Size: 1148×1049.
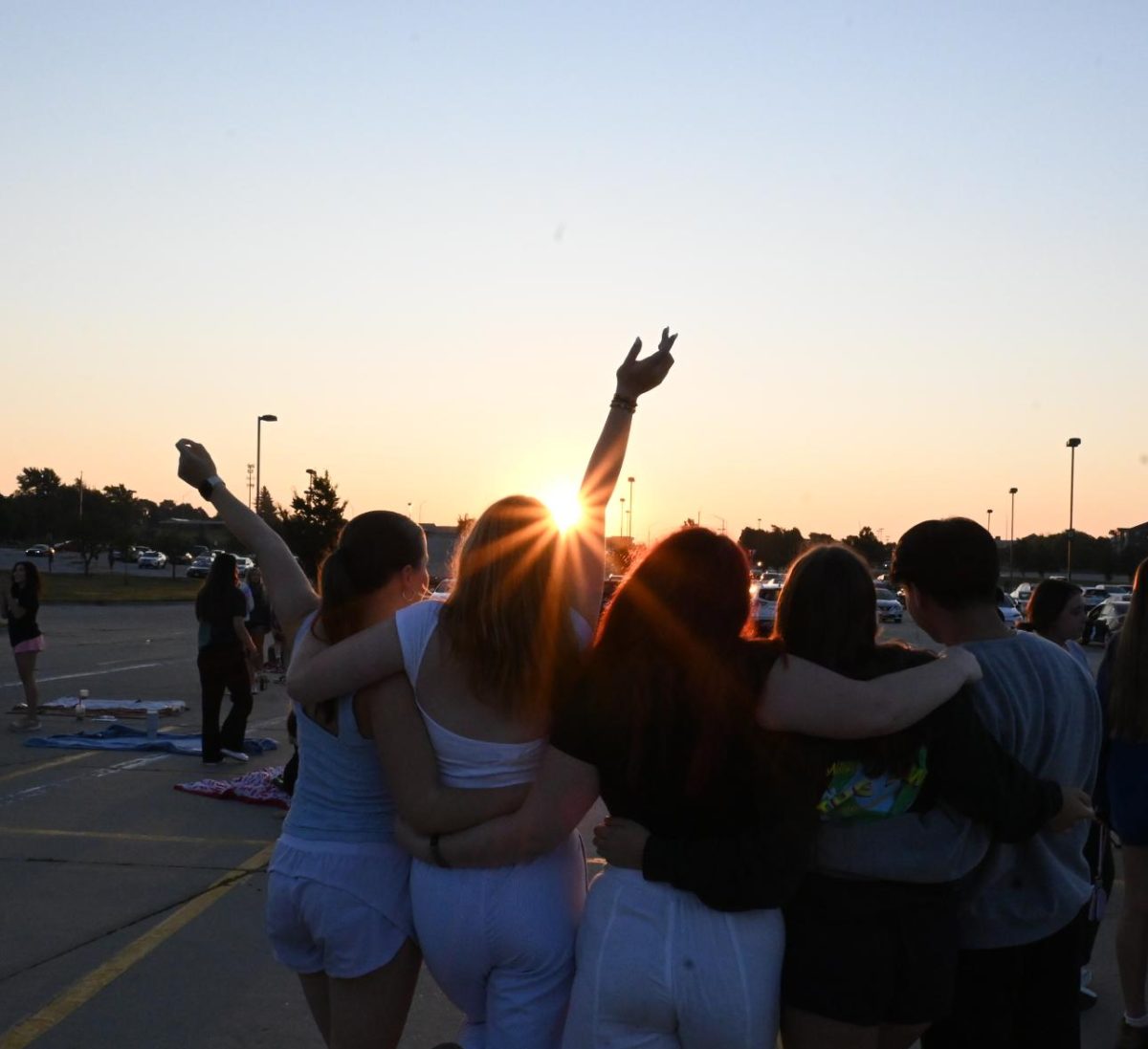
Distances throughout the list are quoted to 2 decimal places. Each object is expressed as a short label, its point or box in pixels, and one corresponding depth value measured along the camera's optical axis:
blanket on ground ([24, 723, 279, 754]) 11.51
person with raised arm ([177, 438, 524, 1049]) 2.96
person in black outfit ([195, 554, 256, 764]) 10.56
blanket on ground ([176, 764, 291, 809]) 9.26
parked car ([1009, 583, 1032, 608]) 49.47
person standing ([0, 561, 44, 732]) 12.50
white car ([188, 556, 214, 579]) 69.44
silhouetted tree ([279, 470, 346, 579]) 40.78
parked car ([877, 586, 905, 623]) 42.25
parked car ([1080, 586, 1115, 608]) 45.28
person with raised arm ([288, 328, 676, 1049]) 2.73
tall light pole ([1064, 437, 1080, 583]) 59.59
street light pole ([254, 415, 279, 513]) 56.13
